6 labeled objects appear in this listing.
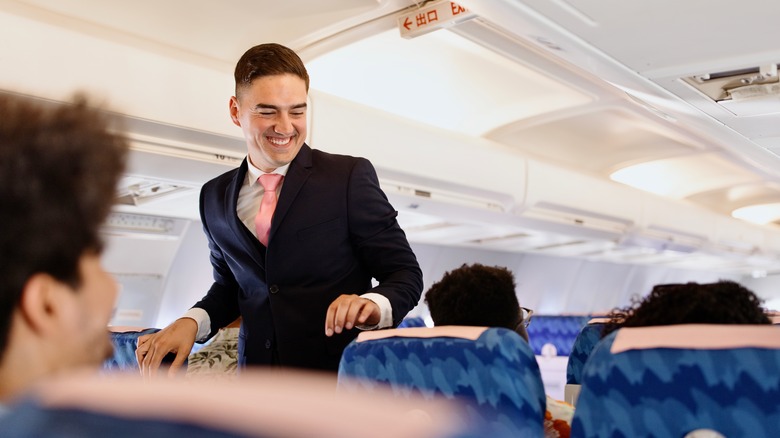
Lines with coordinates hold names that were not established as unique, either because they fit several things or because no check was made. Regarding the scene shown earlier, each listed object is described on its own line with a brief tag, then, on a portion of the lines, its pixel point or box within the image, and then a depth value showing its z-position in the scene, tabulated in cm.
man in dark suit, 236
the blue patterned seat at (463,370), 176
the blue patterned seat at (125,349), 271
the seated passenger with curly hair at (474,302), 247
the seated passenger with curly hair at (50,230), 57
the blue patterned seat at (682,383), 142
